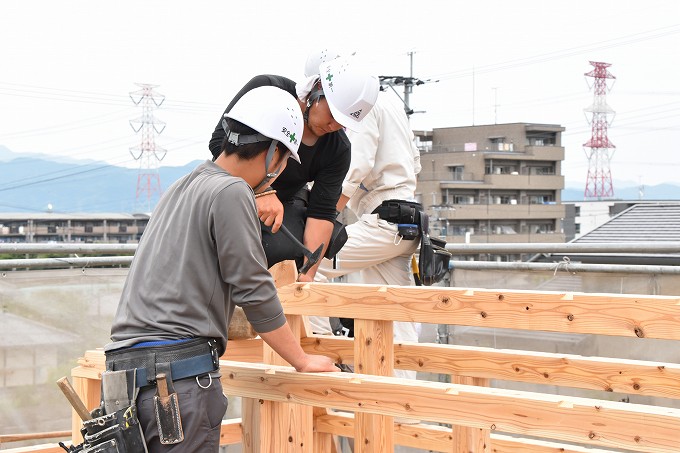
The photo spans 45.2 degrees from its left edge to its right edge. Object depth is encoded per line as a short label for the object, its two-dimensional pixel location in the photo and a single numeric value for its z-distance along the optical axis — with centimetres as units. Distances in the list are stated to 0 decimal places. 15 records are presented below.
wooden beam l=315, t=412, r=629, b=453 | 457
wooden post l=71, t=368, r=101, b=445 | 376
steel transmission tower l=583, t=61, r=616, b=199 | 6862
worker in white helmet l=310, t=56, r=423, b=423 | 538
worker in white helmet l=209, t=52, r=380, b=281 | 391
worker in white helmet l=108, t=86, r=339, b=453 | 270
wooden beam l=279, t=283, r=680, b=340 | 339
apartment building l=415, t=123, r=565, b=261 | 6925
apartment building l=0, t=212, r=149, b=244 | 4894
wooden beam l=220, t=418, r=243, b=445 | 483
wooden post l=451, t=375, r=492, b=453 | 429
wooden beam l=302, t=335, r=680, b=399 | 396
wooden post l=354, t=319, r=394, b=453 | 390
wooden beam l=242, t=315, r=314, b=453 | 342
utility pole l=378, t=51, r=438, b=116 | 3651
